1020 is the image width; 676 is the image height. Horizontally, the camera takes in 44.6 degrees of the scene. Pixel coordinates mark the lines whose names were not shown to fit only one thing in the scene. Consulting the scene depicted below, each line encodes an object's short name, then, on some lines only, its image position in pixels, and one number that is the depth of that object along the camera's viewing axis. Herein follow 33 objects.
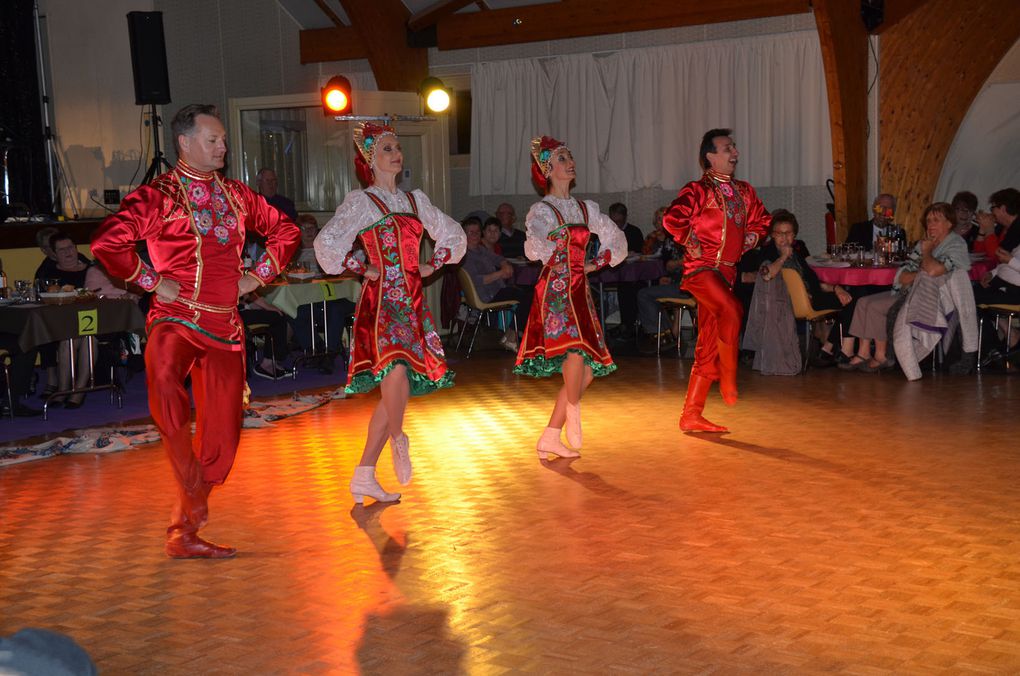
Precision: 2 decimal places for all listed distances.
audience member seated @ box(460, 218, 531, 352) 10.79
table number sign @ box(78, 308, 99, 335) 7.91
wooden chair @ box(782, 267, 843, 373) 8.95
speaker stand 10.90
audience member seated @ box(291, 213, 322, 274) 10.23
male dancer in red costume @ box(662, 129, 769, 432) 6.63
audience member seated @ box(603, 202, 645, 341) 11.49
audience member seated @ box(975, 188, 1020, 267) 9.45
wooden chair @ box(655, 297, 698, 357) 10.00
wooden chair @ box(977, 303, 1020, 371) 8.71
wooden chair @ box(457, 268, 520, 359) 10.55
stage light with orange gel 11.02
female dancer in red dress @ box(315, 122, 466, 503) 5.19
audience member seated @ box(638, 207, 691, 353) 10.72
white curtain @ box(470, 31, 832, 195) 11.52
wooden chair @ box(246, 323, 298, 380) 9.16
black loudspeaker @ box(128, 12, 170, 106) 11.17
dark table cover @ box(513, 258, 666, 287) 10.84
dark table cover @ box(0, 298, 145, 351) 7.70
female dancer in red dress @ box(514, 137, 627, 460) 6.00
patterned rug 6.80
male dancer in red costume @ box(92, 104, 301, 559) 4.48
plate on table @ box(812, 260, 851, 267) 9.16
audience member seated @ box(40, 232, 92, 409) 8.42
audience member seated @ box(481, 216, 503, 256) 11.26
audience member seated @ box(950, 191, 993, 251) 10.10
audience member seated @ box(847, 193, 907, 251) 10.00
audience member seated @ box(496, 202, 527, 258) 12.02
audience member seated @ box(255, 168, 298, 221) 11.16
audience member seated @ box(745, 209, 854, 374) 8.97
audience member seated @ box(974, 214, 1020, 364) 8.66
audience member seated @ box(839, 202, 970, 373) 8.81
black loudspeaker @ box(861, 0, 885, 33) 10.73
